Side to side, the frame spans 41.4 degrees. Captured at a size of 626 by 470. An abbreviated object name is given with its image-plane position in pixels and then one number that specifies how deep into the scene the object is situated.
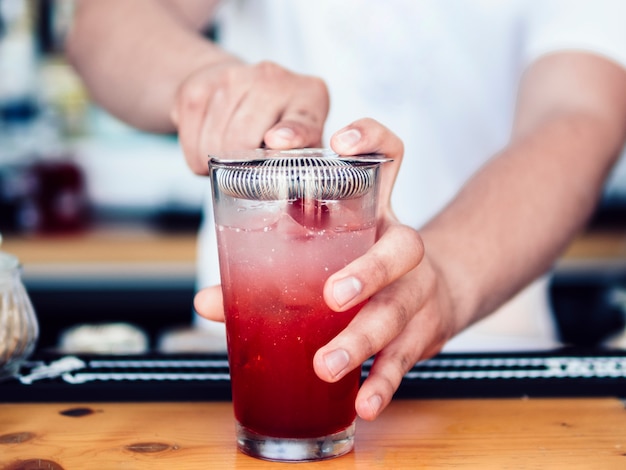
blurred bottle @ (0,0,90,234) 3.70
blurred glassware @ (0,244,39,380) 1.08
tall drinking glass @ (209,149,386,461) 0.83
